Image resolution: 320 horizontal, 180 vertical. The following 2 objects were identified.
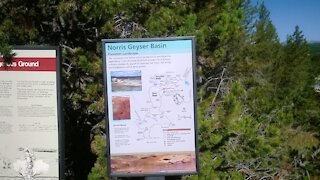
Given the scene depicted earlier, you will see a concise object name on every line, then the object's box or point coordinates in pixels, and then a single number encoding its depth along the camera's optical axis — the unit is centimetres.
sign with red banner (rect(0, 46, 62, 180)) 316
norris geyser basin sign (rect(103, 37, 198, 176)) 315
